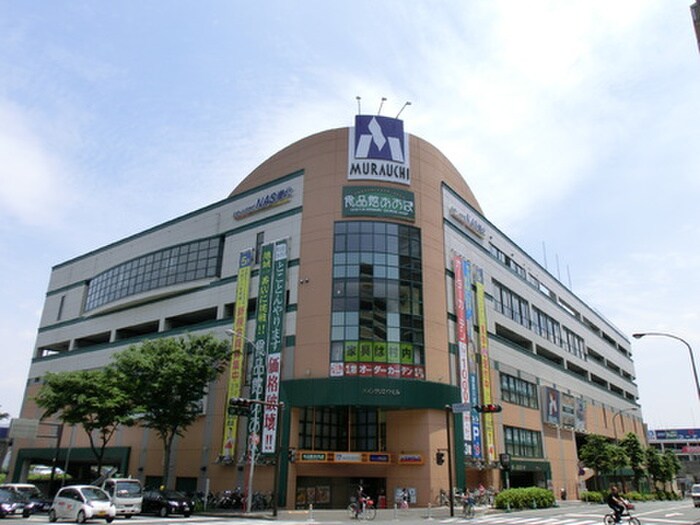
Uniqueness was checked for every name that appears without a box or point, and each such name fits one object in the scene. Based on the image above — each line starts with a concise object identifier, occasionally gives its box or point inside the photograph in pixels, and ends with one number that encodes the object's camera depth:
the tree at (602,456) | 59.03
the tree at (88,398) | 39.84
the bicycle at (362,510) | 31.94
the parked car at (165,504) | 32.66
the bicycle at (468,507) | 32.06
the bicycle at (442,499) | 38.91
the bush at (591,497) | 56.34
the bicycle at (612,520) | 22.58
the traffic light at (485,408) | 35.50
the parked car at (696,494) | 46.13
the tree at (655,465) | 72.00
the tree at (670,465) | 72.88
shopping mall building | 40.94
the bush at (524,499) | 37.97
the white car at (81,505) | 25.70
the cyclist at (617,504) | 22.83
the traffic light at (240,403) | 32.30
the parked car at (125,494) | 29.36
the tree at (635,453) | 65.38
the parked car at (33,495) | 34.84
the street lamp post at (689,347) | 33.25
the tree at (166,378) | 39.38
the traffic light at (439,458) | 34.41
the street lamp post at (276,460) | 31.87
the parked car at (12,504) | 30.06
